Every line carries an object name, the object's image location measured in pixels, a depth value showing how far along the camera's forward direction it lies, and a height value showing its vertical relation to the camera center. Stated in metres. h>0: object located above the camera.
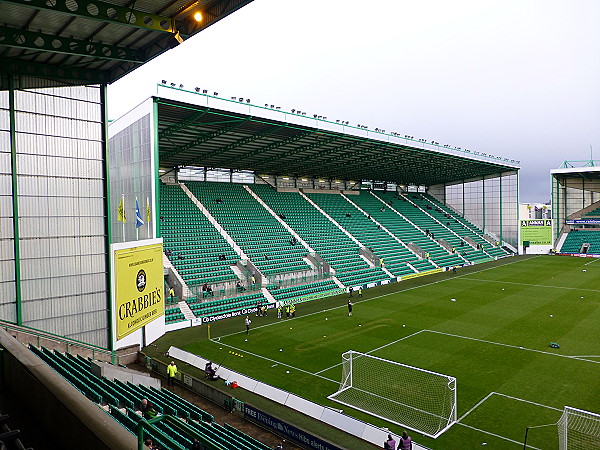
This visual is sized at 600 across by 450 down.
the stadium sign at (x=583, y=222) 57.51 -1.23
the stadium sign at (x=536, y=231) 57.59 -2.38
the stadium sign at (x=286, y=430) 11.12 -5.95
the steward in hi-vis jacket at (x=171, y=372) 15.98 -5.79
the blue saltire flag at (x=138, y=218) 20.81 +0.02
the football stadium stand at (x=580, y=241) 54.91 -3.69
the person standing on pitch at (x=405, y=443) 10.36 -5.55
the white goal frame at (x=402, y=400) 12.48 -6.06
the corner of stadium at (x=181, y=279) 10.49 -2.15
